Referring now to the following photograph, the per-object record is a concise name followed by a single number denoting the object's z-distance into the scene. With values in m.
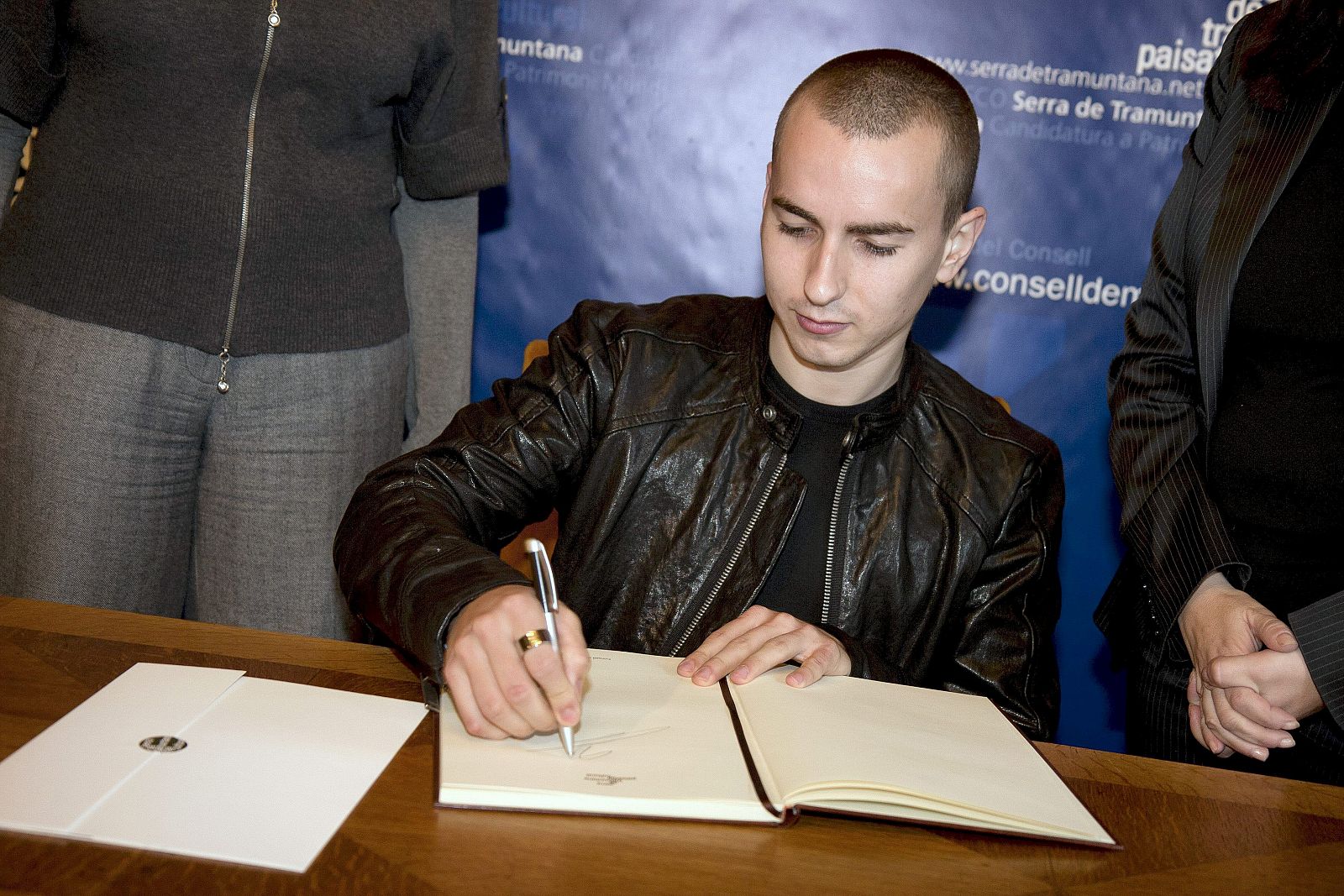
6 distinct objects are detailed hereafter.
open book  1.03
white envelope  0.92
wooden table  0.89
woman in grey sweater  1.88
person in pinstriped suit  1.56
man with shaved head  1.63
